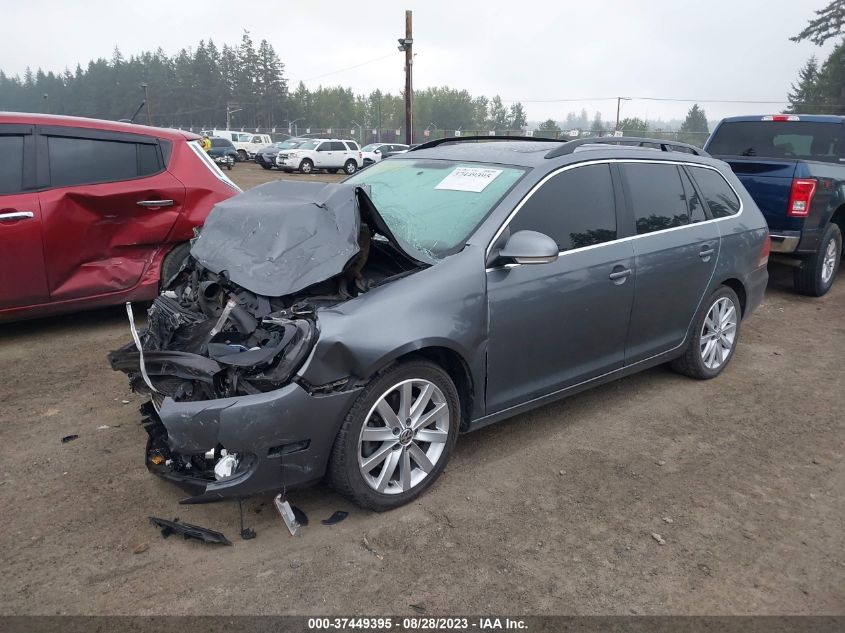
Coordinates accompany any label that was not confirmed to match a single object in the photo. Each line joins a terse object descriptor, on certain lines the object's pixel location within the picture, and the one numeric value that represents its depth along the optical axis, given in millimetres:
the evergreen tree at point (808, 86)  56875
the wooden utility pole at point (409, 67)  25839
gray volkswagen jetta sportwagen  2789
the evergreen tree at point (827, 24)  45688
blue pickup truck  7125
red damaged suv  5012
